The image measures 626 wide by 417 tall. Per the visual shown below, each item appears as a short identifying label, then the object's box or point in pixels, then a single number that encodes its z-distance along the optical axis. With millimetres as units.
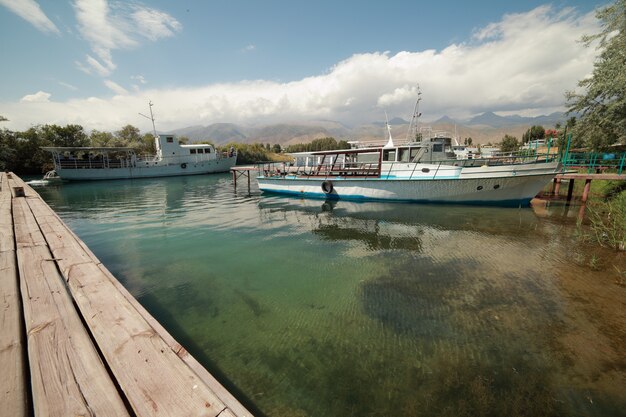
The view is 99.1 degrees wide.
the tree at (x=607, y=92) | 12953
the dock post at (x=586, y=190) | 14348
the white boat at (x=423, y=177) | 13375
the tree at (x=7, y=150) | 34688
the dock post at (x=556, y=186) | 16531
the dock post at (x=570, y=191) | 15281
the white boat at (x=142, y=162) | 33000
